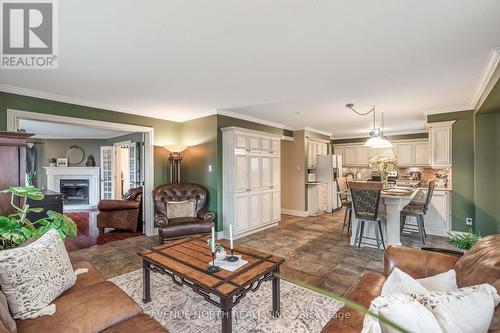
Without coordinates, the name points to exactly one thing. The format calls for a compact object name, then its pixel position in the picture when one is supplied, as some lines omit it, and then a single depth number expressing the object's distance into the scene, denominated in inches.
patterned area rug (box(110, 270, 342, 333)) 80.0
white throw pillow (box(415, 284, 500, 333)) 36.0
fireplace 312.0
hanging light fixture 171.0
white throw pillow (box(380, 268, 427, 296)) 49.7
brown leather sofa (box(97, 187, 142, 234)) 194.2
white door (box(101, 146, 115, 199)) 304.7
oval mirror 322.7
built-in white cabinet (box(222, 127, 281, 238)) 179.3
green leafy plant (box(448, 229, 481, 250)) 81.6
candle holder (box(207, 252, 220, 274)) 76.6
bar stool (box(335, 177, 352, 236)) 181.5
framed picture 311.8
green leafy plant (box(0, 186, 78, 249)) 71.5
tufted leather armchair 149.5
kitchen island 148.8
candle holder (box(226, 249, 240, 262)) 84.4
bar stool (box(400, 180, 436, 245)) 158.9
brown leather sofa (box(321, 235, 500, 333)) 49.6
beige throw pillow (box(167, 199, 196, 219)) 168.6
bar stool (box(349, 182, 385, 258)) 142.4
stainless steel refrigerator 273.9
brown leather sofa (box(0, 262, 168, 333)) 51.3
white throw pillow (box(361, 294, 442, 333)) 34.3
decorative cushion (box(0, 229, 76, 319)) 54.4
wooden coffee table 67.7
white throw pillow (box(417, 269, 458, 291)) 52.7
